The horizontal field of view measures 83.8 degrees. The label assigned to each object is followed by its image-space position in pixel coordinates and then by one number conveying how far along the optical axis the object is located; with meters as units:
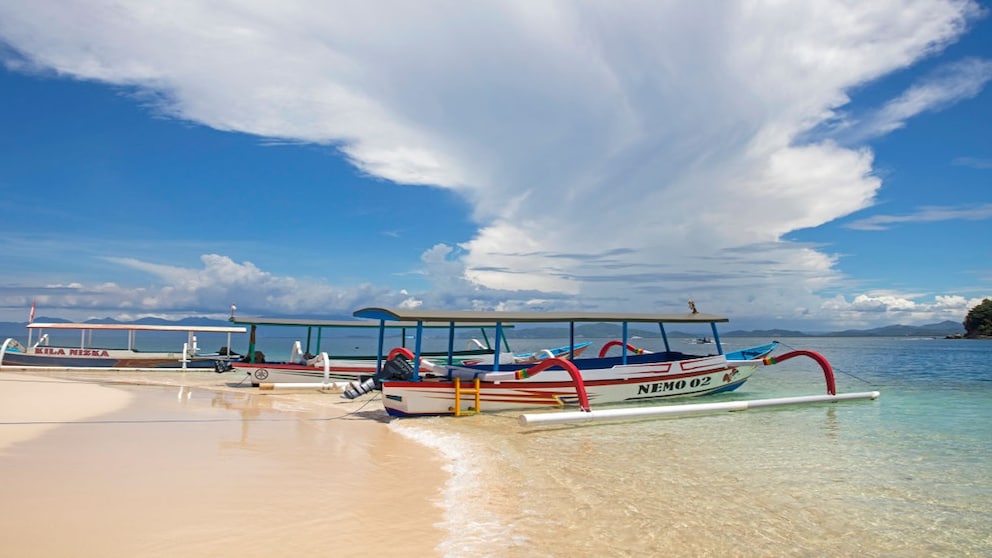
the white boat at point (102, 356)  27.92
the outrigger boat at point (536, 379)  13.46
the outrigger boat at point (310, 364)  21.23
